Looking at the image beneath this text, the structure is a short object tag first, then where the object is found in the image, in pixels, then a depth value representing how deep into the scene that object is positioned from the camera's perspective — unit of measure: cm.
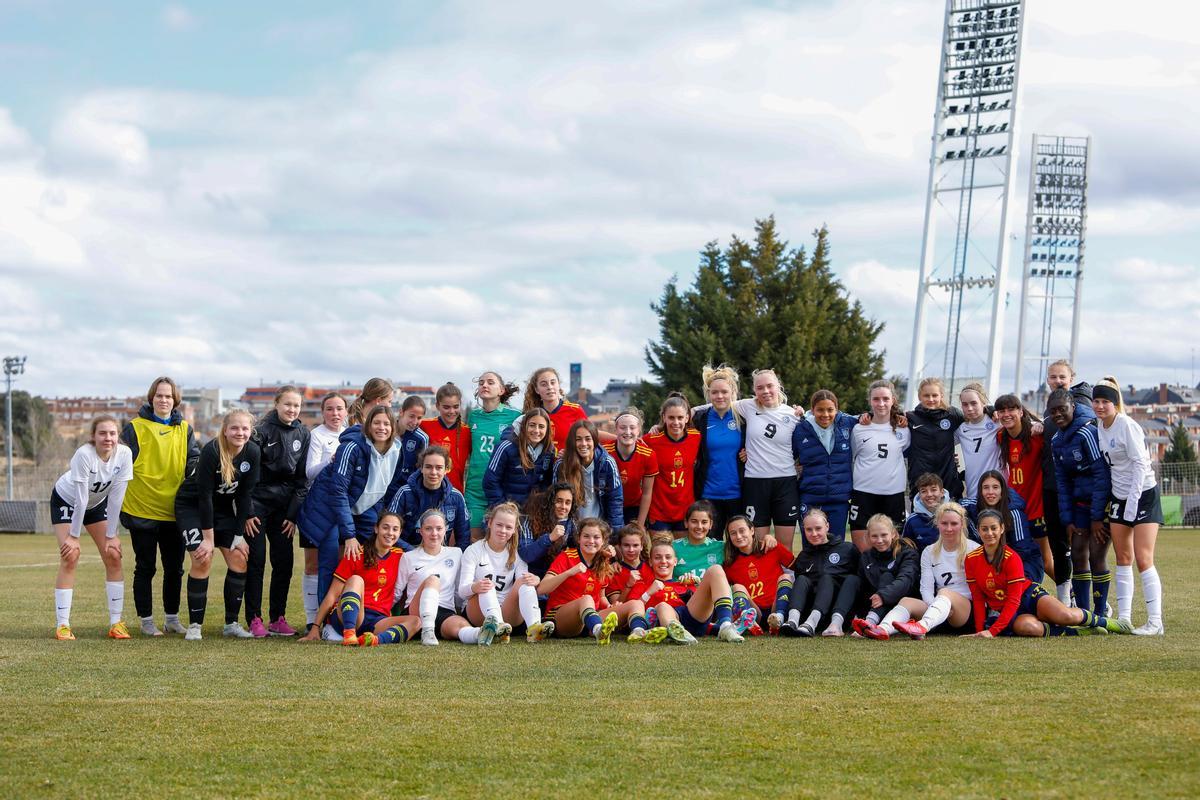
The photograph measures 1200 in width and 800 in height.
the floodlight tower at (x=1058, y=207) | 4603
